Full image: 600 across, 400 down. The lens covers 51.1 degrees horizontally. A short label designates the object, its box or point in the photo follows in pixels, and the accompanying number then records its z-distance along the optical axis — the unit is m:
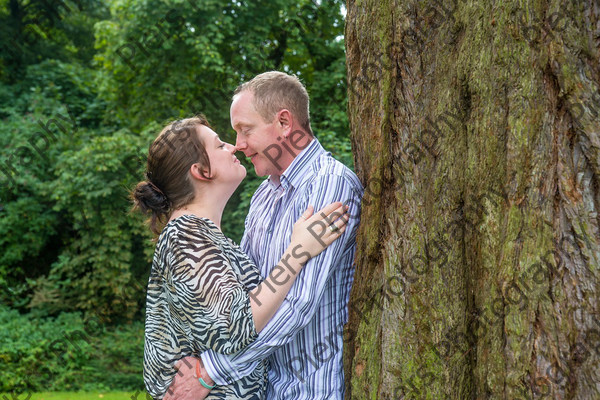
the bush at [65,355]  10.88
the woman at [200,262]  2.48
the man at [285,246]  2.50
